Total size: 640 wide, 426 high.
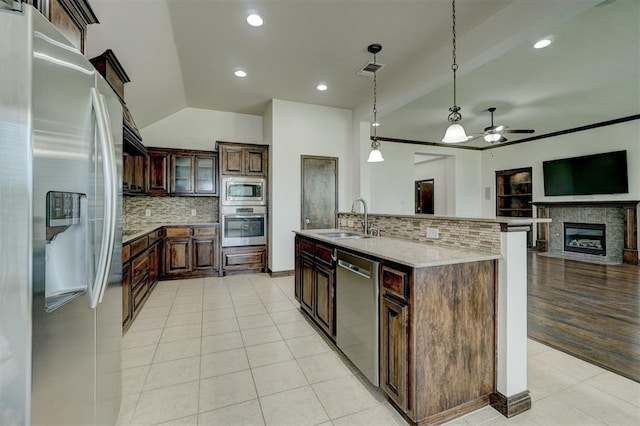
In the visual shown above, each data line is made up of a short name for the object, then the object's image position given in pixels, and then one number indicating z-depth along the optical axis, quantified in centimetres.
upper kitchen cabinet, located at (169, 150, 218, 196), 498
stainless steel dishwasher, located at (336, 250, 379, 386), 187
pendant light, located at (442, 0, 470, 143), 261
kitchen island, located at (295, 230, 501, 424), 159
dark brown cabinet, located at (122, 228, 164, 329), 281
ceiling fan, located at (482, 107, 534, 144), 500
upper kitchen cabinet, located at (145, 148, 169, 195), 484
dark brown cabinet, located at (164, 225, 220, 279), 475
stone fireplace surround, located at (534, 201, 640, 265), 585
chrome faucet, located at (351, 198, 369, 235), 299
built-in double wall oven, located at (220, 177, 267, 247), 496
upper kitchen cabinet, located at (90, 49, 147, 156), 278
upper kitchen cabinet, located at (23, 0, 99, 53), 133
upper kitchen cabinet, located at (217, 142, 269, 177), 499
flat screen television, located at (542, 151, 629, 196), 599
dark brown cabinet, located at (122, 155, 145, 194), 424
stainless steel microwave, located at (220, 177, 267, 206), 496
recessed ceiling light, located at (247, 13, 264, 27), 286
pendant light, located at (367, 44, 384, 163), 341
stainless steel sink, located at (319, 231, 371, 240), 299
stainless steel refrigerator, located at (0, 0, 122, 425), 79
